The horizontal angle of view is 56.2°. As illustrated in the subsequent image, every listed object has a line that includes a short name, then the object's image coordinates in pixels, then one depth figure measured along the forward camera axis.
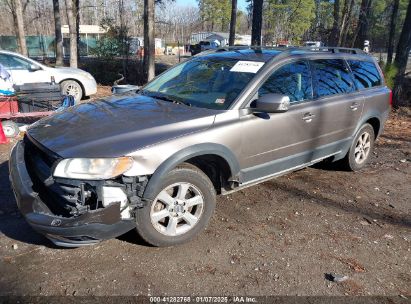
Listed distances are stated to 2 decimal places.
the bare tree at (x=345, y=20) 15.40
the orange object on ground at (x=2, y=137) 6.65
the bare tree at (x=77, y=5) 20.63
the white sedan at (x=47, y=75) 10.28
